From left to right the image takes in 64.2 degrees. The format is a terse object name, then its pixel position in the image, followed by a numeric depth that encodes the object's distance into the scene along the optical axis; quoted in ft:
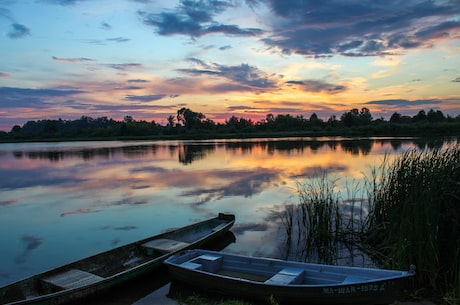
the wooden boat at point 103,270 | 16.14
